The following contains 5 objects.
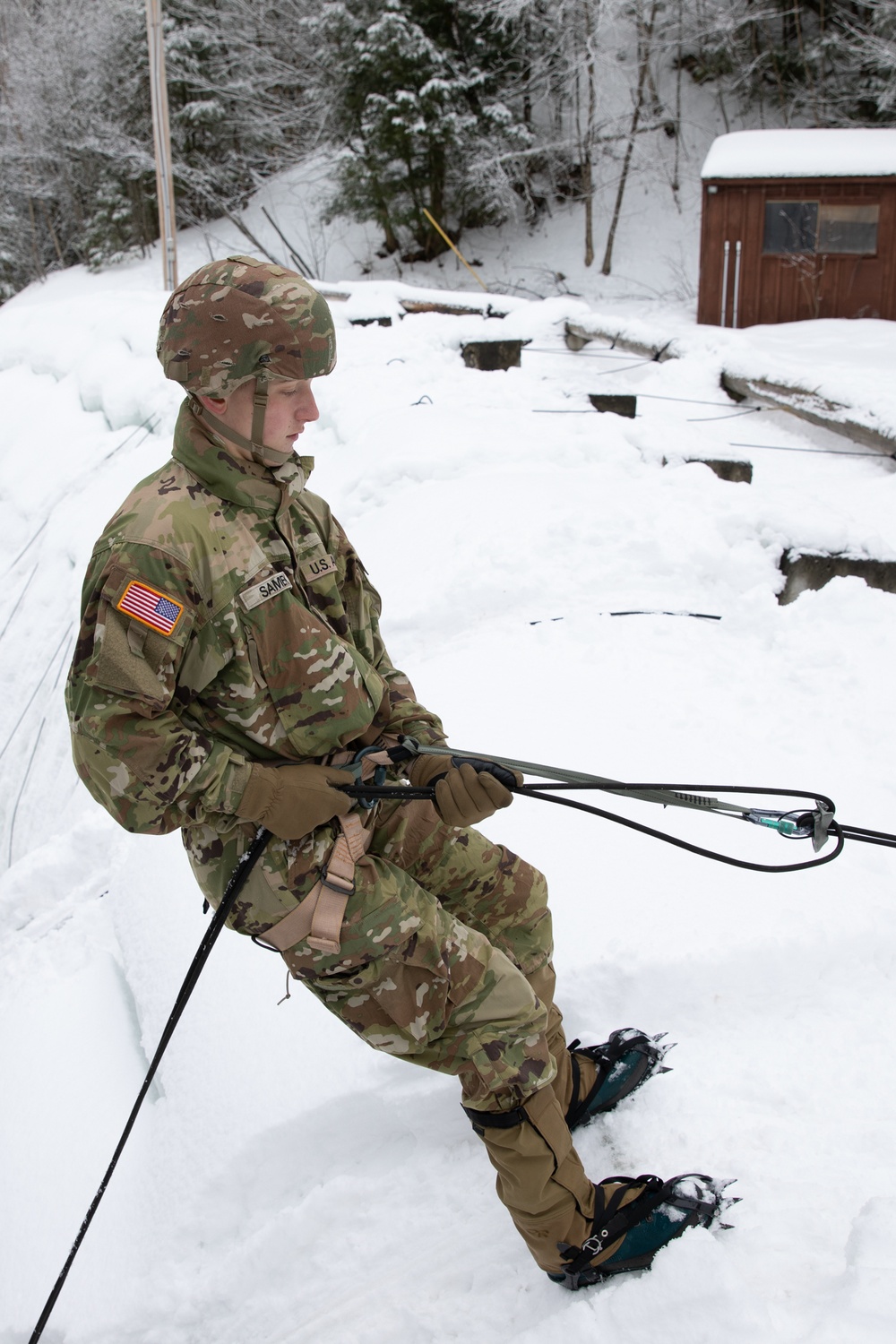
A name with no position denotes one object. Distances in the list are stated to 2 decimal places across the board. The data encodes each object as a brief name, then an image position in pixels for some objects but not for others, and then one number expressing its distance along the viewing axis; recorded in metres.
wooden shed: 12.49
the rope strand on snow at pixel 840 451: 7.24
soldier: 1.62
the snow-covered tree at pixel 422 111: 17.22
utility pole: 11.36
